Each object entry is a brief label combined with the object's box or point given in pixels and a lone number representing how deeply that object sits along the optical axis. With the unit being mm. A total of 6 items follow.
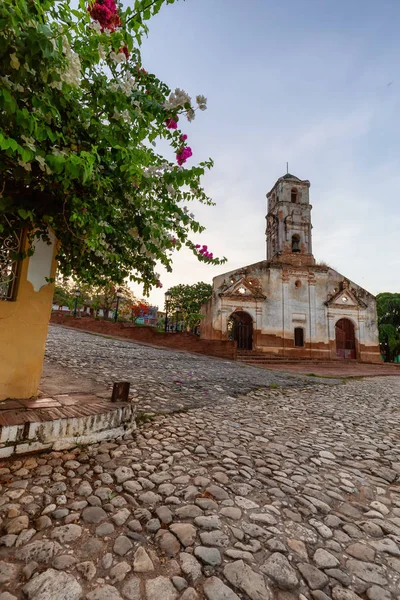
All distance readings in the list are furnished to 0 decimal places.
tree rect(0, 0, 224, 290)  1577
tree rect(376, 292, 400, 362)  28312
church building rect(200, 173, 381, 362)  21328
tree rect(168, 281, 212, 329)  28547
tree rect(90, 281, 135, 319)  27598
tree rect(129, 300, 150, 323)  32550
